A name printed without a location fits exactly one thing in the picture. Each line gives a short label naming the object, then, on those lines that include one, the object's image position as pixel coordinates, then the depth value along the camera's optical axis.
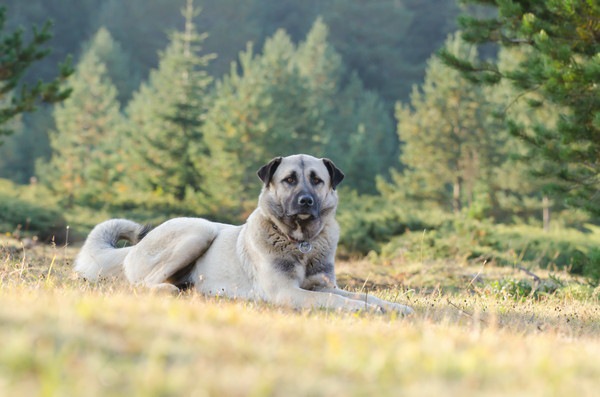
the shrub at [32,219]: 17.56
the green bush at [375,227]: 16.44
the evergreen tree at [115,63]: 48.75
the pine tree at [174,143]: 26.66
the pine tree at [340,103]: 41.84
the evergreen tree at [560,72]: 8.30
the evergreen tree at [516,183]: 28.62
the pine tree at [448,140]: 31.47
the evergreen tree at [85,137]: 31.89
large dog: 6.12
